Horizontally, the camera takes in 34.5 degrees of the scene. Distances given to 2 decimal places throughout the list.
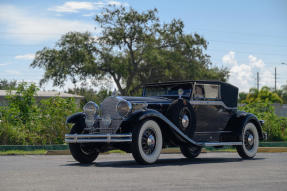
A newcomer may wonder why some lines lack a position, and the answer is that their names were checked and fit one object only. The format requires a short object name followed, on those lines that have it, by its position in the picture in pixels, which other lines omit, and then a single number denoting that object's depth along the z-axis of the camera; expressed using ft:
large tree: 161.68
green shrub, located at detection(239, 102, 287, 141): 64.18
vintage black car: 31.89
